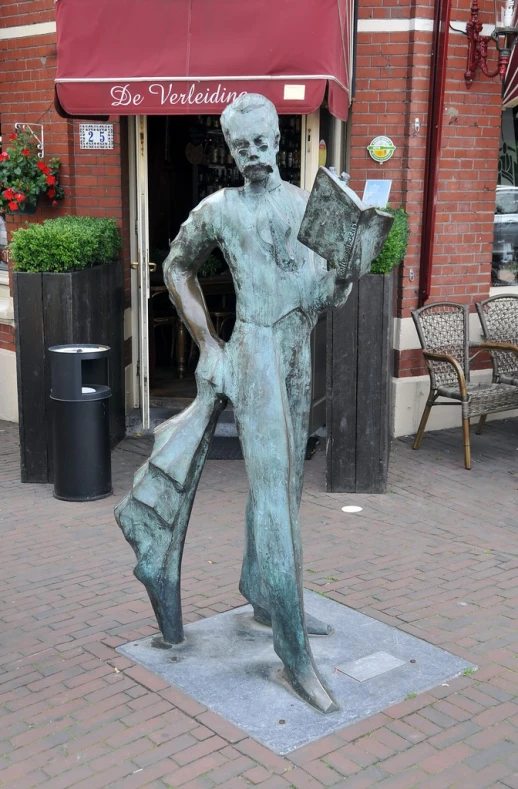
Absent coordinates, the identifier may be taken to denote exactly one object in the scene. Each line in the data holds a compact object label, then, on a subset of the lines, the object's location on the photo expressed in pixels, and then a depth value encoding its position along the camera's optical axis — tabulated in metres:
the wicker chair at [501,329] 8.33
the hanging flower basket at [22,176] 8.12
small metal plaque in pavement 4.18
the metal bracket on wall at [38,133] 8.51
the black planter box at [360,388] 6.61
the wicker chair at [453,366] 7.49
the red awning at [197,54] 6.66
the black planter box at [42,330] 6.86
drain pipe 7.72
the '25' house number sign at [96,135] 8.21
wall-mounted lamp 7.69
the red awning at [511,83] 8.21
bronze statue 3.84
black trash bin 6.53
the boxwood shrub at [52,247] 6.83
